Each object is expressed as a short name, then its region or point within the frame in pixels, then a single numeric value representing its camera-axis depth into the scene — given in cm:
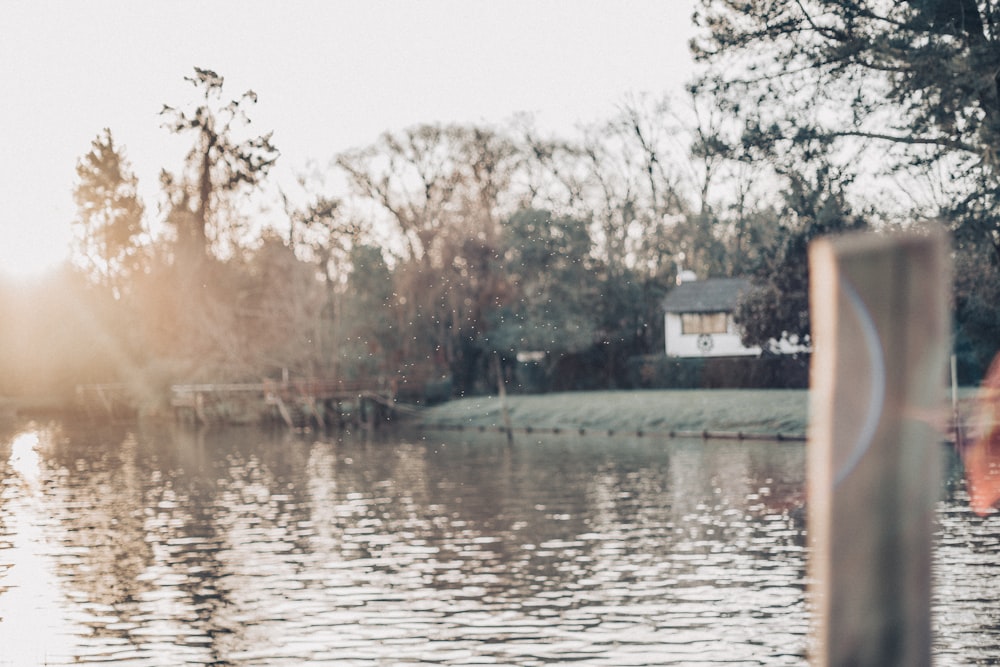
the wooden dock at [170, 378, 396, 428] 5734
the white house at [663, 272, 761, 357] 7006
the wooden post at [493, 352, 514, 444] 4640
